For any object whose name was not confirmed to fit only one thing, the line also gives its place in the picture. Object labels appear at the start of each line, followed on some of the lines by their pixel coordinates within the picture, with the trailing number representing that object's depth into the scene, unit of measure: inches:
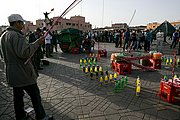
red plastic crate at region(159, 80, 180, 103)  165.2
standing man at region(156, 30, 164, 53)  573.6
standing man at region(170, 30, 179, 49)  575.7
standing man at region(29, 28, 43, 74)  272.4
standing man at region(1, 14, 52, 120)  99.4
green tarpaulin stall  516.7
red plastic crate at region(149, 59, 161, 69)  318.0
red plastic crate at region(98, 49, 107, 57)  461.7
